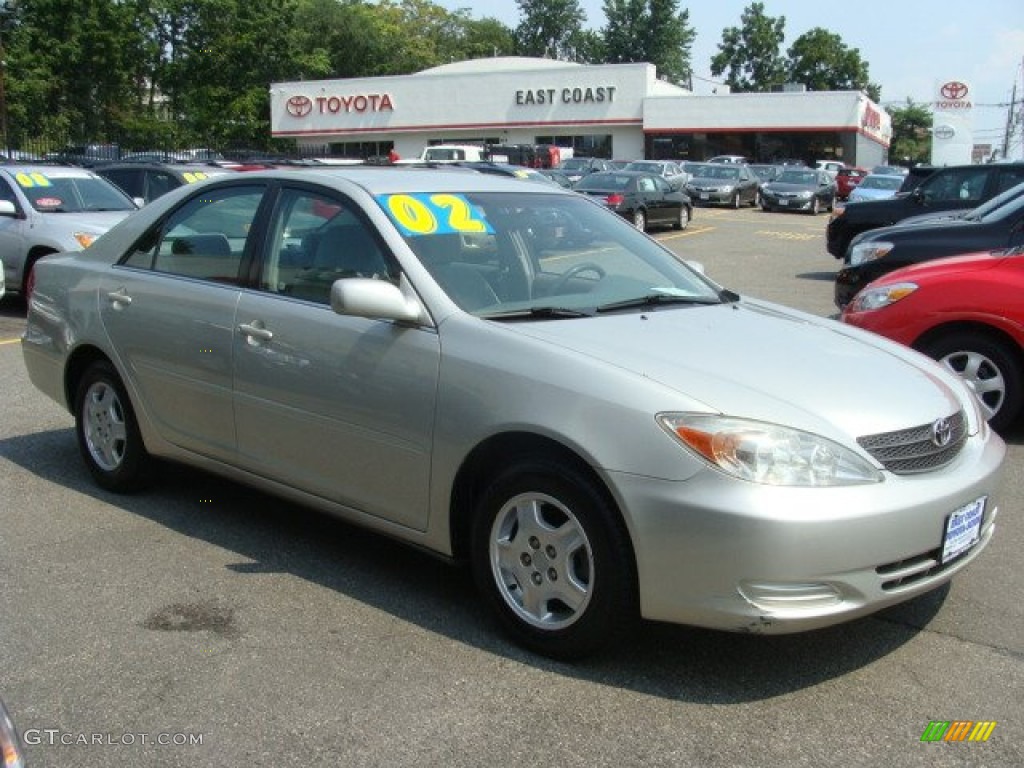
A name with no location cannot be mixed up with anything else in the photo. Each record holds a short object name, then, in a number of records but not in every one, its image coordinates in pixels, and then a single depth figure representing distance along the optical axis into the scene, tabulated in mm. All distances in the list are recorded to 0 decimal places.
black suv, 14242
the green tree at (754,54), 97500
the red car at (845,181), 42281
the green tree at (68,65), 54031
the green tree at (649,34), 93438
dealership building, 51719
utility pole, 89306
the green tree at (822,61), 98312
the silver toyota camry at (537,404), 3342
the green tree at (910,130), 116562
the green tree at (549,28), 107875
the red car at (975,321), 6574
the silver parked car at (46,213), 11961
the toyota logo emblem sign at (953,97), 41531
